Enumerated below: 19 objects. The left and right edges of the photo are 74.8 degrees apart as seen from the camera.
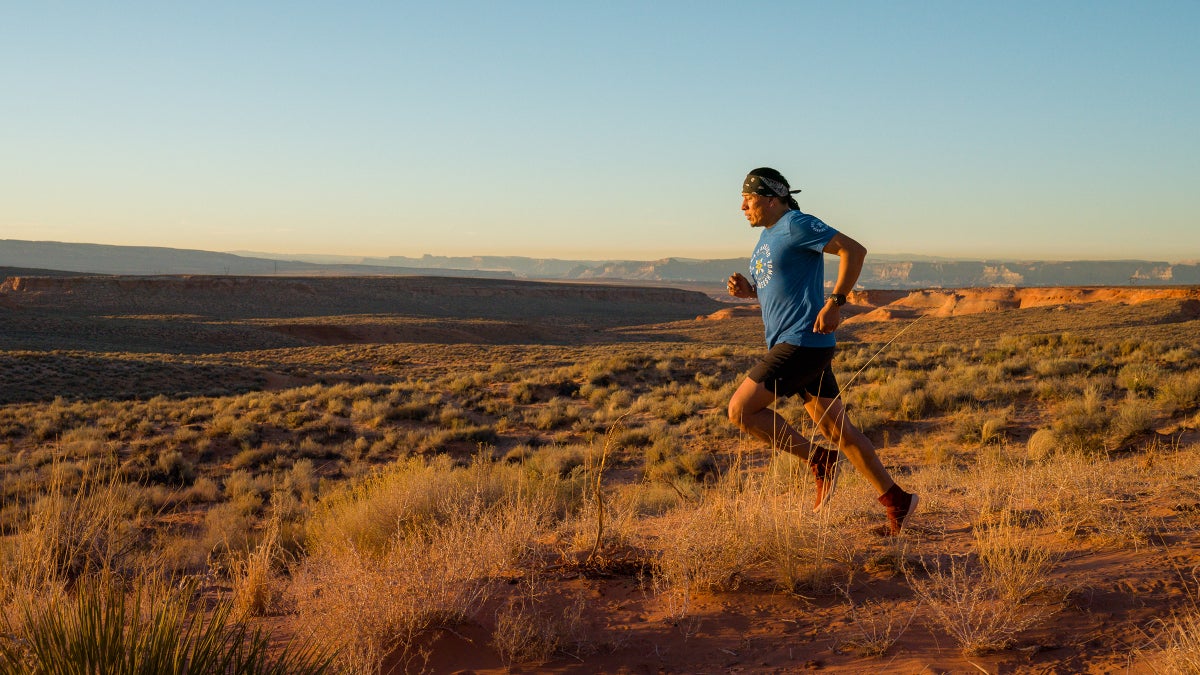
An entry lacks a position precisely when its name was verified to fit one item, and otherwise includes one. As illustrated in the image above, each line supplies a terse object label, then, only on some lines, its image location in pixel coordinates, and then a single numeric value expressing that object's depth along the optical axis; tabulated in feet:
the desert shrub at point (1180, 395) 29.07
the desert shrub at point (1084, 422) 25.79
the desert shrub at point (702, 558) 11.46
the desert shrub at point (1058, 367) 39.04
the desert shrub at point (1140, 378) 33.45
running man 12.80
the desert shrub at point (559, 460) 29.22
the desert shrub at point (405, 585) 10.13
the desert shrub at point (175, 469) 32.47
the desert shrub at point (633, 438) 35.91
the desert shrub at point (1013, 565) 9.90
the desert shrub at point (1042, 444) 24.20
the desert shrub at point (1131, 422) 26.30
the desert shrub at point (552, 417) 42.63
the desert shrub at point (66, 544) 11.55
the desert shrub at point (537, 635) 9.90
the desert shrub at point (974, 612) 9.07
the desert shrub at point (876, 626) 9.27
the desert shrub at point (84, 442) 36.48
